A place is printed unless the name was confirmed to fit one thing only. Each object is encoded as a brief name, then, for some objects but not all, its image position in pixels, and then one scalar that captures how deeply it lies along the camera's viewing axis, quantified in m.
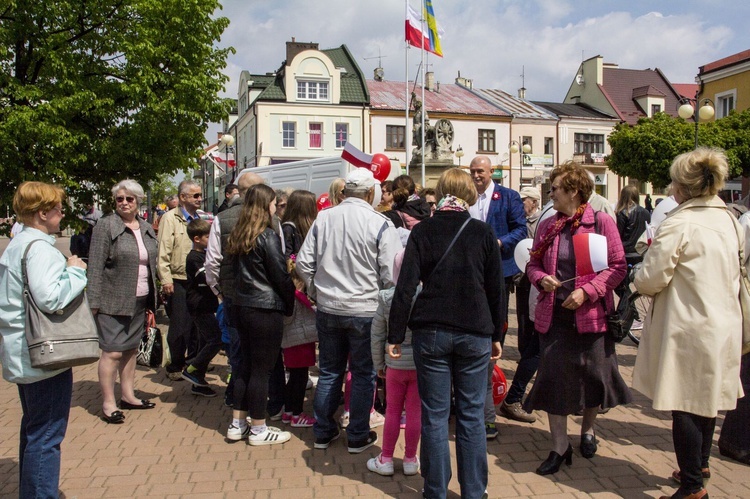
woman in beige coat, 3.54
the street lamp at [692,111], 18.34
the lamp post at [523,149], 31.45
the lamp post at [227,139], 25.10
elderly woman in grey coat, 5.17
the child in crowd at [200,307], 5.95
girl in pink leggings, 3.91
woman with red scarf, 3.98
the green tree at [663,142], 31.61
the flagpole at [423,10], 24.95
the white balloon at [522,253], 4.75
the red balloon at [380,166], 9.61
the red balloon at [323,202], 8.80
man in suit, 5.45
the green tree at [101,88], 9.02
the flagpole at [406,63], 27.70
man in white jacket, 4.37
